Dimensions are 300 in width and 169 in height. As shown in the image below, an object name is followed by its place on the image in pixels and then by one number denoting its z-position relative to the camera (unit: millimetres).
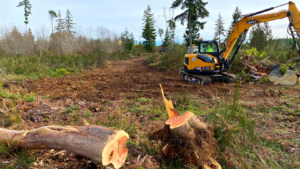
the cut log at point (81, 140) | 2066
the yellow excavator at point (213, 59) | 7988
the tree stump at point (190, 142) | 2502
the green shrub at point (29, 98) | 5043
